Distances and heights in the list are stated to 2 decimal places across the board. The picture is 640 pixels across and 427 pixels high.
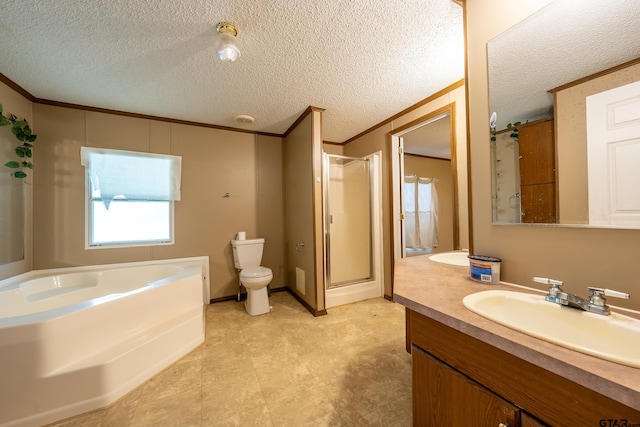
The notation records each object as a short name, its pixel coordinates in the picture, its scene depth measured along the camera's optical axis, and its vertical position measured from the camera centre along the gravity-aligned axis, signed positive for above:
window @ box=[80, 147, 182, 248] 2.35 +0.25
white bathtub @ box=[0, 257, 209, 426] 1.16 -0.77
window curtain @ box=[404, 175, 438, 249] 4.22 +0.04
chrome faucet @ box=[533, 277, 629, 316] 0.65 -0.28
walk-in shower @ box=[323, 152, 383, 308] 2.81 -0.15
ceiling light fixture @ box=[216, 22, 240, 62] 1.35 +1.11
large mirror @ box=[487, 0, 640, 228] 0.73 +0.42
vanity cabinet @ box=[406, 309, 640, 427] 0.50 -0.49
